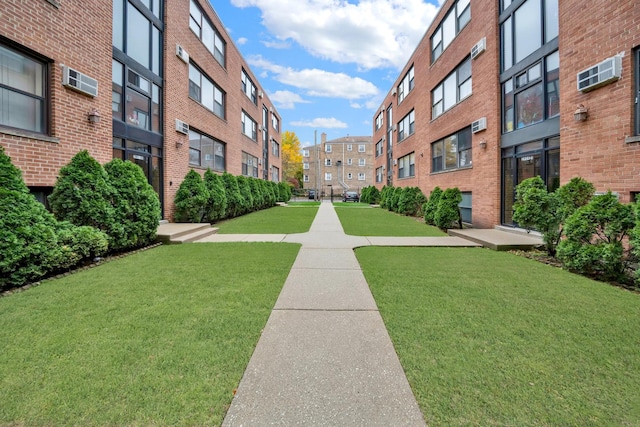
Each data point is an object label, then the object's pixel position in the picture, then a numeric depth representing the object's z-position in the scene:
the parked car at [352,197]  34.95
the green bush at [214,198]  11.11
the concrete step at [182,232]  7.45
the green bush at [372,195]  27.64
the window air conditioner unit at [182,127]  10.73
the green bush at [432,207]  11.18
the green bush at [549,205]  5.70
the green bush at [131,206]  6.18
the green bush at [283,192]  27.01
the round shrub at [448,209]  9.77
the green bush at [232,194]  13.05
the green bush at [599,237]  4.64
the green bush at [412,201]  15.44
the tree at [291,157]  52.34
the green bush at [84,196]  5.49
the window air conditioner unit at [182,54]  10.80
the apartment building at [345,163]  51.09
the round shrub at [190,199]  10.17
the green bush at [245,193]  14.85
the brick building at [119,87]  5.71
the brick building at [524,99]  5.69
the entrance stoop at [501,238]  6.95
